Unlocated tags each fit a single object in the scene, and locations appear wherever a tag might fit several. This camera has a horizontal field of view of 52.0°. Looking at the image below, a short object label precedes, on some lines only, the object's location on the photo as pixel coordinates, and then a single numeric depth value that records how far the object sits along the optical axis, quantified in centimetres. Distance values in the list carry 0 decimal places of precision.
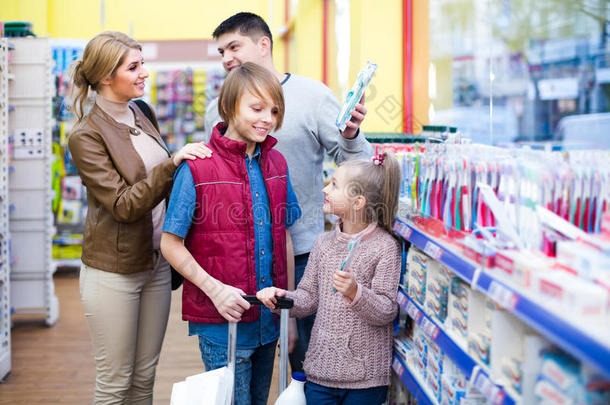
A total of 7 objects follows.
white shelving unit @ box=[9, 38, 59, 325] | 505
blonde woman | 230
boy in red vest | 207
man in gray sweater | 270
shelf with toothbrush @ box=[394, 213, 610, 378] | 105
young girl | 219
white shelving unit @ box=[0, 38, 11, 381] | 404
